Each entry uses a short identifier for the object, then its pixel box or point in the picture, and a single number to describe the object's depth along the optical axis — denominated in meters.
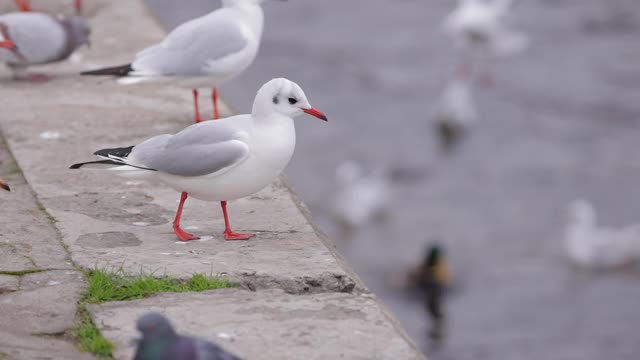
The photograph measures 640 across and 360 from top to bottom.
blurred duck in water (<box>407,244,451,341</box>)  22.84
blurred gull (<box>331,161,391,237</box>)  26.17
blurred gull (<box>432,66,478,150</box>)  29.42
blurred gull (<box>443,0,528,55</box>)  34.37
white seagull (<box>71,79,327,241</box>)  10.80
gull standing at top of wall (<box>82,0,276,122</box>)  14.22
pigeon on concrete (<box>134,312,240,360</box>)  7.37
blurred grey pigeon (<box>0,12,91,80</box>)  16.44
